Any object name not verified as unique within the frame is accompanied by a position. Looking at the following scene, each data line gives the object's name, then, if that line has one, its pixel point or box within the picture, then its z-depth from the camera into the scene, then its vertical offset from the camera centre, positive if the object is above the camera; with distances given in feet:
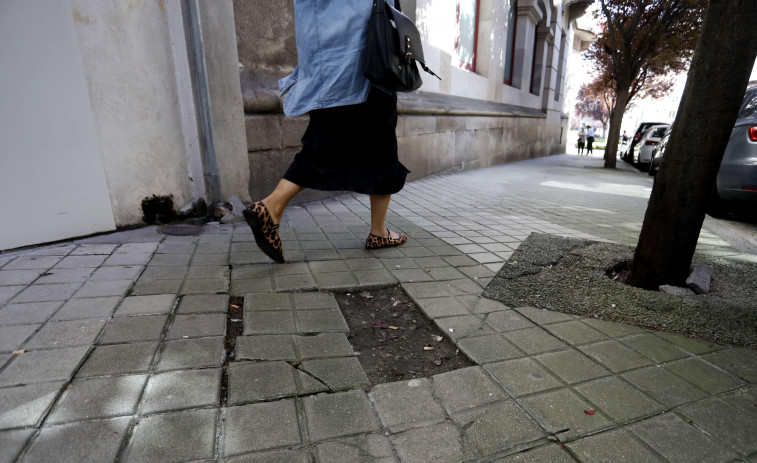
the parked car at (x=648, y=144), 45.64 -2.73
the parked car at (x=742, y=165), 16.03 -1.75
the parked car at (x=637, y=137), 57.98 -2.45
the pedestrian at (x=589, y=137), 73.55 -3.03
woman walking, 8.21 +0.09
